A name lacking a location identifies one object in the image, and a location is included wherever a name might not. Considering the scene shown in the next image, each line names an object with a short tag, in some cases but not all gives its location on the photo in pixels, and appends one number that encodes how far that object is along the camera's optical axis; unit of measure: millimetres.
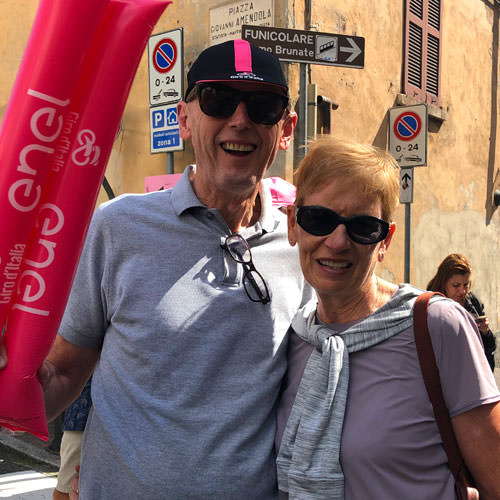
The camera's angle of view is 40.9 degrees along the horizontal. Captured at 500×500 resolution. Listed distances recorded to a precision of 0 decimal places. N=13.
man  1696
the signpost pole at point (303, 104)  4523
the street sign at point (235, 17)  6949
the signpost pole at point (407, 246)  6805
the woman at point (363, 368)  1551
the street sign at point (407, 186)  6877
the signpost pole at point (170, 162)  6317
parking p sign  6129
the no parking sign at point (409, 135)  6852
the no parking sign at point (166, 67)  5797
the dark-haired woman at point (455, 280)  5586
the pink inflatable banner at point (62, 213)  1553
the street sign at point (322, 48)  4145
